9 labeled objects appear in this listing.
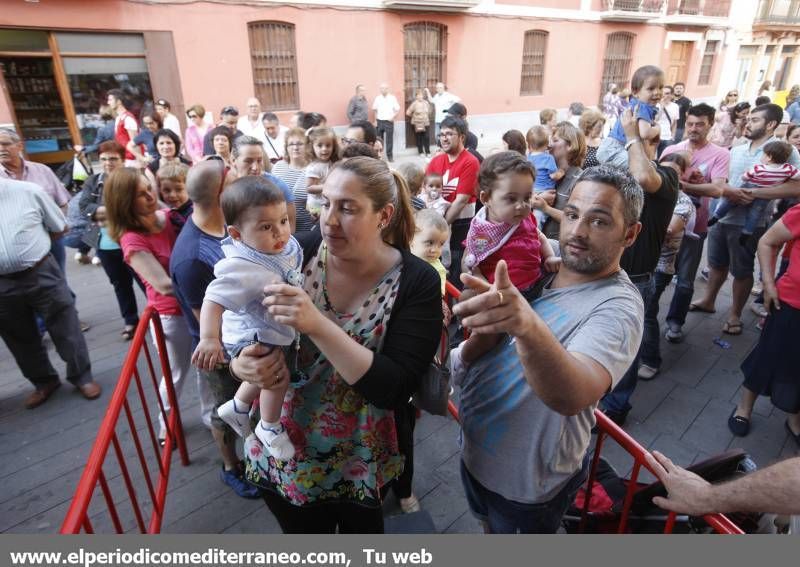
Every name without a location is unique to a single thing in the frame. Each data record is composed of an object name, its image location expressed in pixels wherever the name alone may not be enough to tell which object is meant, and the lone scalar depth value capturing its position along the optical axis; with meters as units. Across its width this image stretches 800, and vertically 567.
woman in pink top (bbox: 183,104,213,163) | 7.80
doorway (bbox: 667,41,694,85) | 20.33
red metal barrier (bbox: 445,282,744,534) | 1.50
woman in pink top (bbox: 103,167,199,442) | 2.79
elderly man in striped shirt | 3.26
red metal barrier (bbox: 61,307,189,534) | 1.45
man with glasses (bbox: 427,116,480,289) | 4.36
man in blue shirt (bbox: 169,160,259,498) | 2.29
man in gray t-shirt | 1.39
